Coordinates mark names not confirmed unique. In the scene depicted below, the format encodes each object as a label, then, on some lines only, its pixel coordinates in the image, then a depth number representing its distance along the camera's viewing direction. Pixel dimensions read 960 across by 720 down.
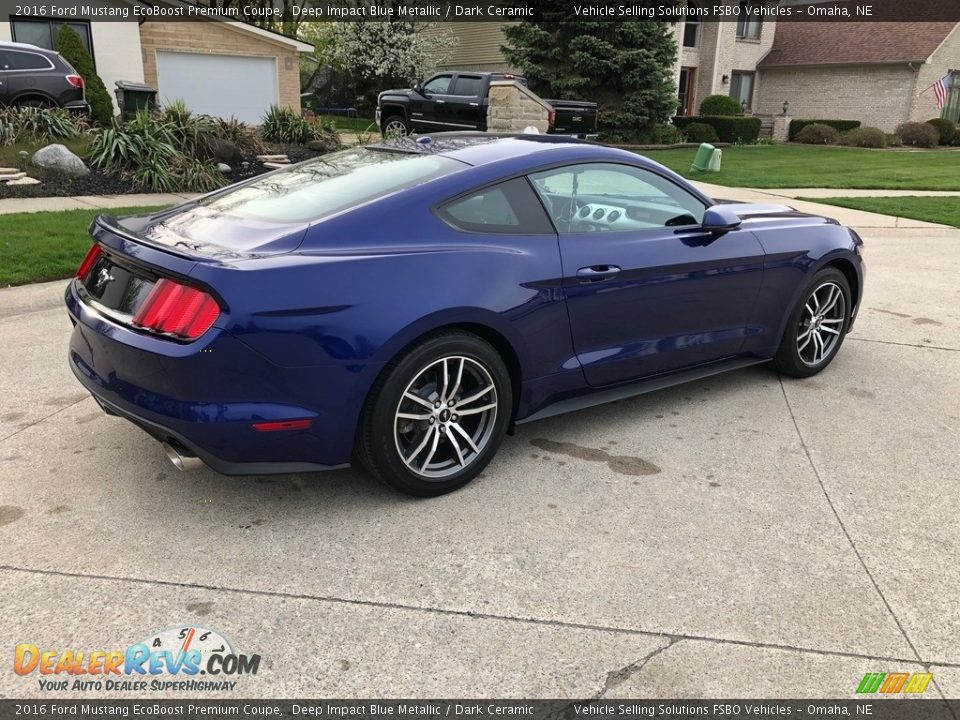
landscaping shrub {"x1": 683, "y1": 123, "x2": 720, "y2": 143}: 27.10
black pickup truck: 20.30
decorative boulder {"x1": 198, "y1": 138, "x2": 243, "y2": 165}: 13.24
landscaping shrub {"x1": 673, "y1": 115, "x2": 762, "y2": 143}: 28.14
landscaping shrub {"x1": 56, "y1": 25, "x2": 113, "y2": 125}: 18.81
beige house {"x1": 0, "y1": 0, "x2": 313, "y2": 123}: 20.62
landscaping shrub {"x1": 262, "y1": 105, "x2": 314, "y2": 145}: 16.47
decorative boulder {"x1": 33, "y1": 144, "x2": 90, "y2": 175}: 11.64
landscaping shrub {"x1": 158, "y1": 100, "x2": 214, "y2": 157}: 12.87
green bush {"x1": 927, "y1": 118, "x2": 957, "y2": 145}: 30.28
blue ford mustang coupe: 2.99
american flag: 31.58
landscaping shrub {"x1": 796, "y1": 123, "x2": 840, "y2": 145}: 29.69
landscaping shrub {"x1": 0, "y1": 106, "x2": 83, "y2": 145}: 12.73
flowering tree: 32.03
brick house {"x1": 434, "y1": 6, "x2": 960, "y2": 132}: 31.97
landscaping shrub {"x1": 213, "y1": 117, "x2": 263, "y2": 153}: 14.24
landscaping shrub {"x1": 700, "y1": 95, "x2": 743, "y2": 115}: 29.27
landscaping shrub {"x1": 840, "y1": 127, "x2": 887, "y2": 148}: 28.62
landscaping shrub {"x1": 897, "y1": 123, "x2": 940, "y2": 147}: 29.33
